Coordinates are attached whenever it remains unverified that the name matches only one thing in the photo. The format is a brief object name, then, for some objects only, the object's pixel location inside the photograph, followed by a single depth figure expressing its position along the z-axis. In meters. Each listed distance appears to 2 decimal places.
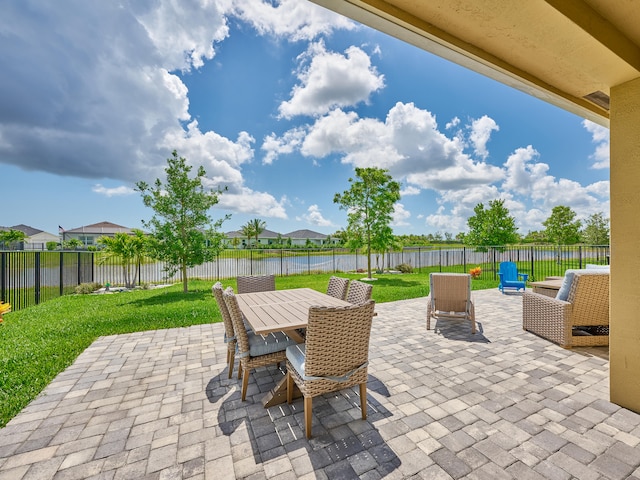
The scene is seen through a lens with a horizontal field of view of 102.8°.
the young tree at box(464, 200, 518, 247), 15.84
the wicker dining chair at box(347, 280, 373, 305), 3.18
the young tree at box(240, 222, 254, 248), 59.28
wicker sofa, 3.64
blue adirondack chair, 7.75
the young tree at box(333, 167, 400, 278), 12.61
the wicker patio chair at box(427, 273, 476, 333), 4.60
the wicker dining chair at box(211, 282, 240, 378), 2.87
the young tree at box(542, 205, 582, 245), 22.62
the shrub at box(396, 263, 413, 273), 16.25
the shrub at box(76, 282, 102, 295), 9.80
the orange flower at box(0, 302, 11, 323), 5.45
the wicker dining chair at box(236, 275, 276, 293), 4.71
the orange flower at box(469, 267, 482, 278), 11.29
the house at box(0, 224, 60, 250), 55.98
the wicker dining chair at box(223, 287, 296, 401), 2.51
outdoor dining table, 2.46
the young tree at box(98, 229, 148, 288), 10.86
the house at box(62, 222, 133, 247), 43.78
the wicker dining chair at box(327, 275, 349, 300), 3.87
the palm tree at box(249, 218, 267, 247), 59.12
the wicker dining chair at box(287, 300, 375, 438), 1.99
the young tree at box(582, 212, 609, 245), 23.20
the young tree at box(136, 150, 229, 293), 9.92
